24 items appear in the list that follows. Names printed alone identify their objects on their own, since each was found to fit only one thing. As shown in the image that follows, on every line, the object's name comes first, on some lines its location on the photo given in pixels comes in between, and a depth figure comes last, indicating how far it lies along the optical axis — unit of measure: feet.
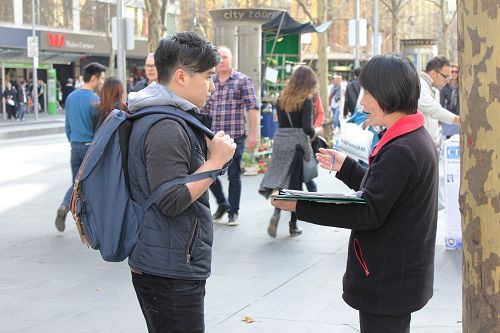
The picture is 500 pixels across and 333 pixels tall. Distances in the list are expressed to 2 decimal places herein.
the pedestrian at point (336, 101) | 85.66
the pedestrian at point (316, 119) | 28.30
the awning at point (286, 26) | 55.83
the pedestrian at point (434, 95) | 26.07
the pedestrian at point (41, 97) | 141.28
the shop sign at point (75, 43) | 148.05
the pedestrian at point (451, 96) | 45.52
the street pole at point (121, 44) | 52.75
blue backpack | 9.99
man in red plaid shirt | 29.09
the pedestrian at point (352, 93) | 51.99
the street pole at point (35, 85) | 116.42
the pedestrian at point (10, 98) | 118.52
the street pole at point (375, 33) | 103.40
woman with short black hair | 9.73
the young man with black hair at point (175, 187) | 9.84
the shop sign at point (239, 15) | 48.44
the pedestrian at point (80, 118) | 27.68
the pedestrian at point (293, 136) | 26.81
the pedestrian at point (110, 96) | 25.96
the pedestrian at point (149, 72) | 27.68
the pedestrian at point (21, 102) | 119.14
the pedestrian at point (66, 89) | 147.41
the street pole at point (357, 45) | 81.16
